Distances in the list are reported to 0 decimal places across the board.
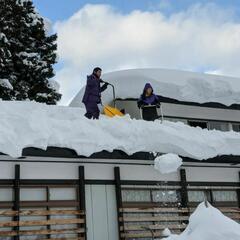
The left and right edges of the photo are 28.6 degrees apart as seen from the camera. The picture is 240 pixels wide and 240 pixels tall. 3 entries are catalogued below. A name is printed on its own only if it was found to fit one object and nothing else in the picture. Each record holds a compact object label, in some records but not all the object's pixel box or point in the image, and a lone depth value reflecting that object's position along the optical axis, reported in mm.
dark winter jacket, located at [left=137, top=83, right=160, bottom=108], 13117
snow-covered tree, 22577
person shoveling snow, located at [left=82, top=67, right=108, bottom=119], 11664
